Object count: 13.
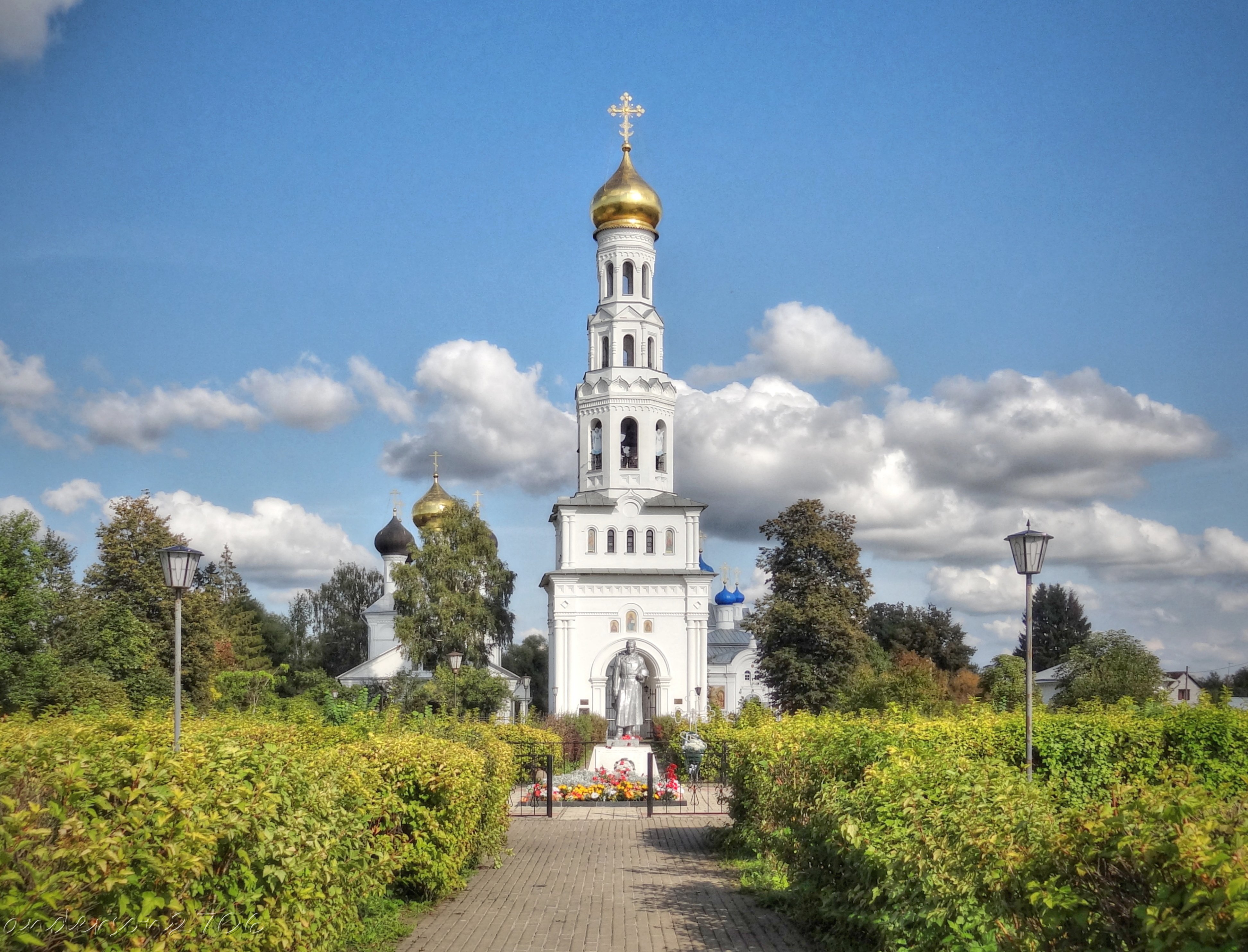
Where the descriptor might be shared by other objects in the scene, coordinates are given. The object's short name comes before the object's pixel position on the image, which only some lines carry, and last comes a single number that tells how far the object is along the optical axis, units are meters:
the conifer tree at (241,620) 55.22
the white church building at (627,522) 40.59
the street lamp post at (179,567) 11.98
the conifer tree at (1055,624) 67.38
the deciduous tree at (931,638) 62.44
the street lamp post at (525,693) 51.47
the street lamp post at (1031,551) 11.76
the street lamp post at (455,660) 26.88
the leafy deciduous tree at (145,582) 36.31
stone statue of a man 28.48
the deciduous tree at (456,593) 40.38
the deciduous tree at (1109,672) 29.73
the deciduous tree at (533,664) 69.94
